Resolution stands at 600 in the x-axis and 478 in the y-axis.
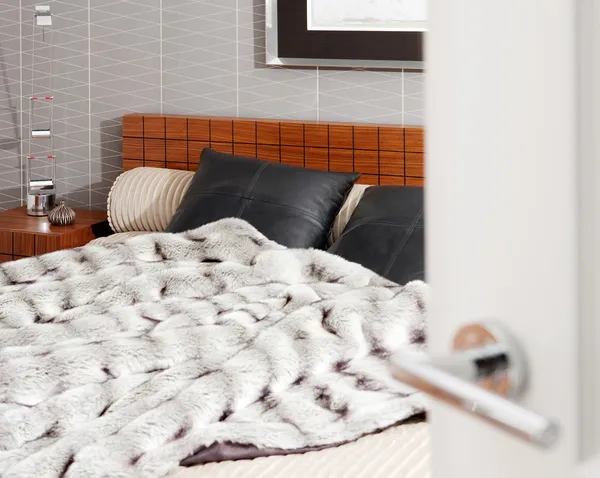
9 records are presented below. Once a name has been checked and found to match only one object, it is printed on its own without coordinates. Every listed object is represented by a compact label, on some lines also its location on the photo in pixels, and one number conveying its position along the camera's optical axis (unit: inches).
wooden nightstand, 135.6
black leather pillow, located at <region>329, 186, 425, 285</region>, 101.8
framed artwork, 130.0
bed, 74.9
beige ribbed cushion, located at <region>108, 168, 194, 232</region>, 136.6
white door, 17.4
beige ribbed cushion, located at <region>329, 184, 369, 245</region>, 120.0
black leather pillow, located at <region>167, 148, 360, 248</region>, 114.7
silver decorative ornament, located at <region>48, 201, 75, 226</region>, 140.5
